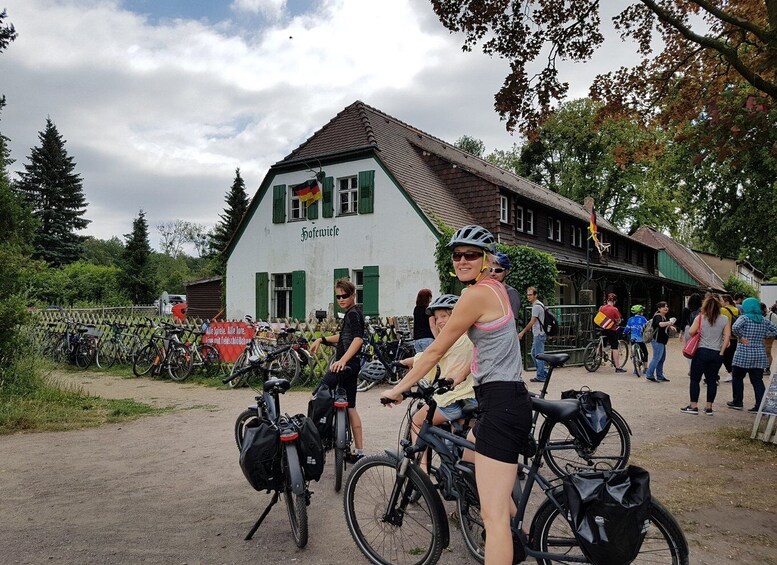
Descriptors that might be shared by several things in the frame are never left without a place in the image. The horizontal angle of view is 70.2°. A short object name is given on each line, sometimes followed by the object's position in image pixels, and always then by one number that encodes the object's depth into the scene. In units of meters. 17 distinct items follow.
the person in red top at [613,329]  13.33
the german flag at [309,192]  20.48
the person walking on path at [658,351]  11.86
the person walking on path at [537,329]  11.36
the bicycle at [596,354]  13.94
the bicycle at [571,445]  3.80
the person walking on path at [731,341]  10.48
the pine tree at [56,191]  46.22
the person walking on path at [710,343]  7.91
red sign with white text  12.64
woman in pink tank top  2.73
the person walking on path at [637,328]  13.11
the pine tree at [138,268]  43.56
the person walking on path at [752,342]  7.97
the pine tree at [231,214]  47.44
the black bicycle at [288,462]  3.73
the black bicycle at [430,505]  2.92
